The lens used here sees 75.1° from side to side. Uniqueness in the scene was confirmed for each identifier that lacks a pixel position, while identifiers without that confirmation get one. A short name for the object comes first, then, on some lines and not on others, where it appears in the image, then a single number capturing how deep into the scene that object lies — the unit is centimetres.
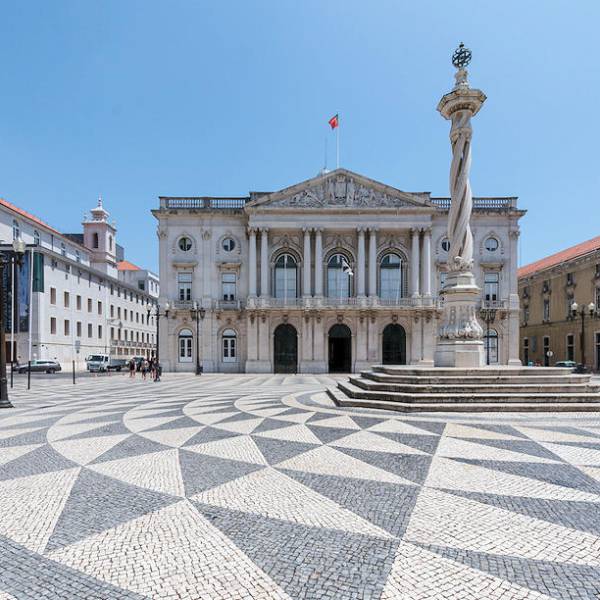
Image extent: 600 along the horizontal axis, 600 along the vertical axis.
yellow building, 3375
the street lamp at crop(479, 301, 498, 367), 3276
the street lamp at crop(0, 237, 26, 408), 1144
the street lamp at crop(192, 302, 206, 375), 2920
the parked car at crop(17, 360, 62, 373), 3350
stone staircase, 995
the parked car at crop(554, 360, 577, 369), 3106
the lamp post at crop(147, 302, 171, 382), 3323
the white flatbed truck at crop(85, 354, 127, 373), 3531
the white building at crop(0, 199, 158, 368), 3591
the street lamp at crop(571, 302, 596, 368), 2410
